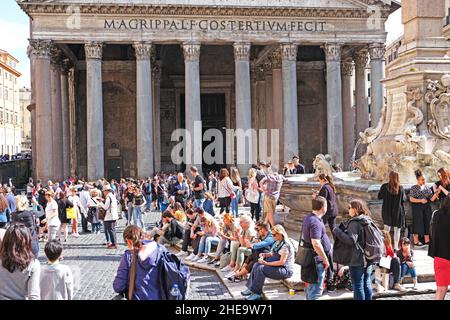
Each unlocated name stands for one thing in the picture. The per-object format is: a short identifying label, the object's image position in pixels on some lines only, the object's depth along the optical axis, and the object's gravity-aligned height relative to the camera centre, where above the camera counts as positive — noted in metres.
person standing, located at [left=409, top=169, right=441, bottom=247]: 7.92 -0.81
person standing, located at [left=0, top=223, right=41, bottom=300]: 4.21 -0.89
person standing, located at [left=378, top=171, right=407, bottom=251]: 7.41 -0.76
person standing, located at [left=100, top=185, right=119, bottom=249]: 11.24 -1.31
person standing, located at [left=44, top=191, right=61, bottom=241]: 11.28 -1.28
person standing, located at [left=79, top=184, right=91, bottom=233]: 14.11 -1.35
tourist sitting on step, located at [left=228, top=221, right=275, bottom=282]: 6.92 -1.16
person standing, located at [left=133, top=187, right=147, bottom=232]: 12.62 -1.26
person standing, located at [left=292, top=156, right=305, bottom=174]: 17.49 -0.54
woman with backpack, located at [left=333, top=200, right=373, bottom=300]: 5.33 -0.92
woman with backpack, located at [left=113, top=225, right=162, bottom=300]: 4.40 -0.97
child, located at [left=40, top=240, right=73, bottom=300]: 4.39 -1.00
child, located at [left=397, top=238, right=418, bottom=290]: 6.58 -1.36
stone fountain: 8.83 +0.59
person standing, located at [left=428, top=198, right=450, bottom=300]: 5.01 -0.91
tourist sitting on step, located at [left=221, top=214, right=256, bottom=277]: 7.92 -1.30
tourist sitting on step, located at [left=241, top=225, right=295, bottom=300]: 6.42 -1.31
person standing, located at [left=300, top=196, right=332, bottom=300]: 5.61 -0.93
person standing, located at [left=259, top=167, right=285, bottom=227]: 10.64 -0.77
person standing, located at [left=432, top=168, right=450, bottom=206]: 7.55 -0.50
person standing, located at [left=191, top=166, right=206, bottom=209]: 12.92 -0.87
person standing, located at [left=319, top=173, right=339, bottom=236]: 7.75 -0.70
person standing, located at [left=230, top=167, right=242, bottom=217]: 14.89 -1.03
